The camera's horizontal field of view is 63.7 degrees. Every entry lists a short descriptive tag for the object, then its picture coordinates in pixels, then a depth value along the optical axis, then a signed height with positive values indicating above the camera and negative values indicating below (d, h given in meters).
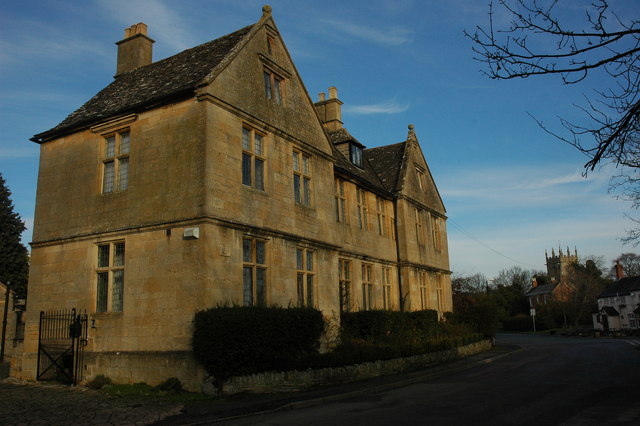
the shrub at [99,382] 14.52 -1.81
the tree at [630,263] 93.71 +6.53
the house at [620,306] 66.81 -0.80
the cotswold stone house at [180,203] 14.45 +3.48
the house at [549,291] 85.94 +1.98
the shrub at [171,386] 13.37 -1.83
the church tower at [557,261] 135.77 +11.10
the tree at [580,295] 74.19 +0.87
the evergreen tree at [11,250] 35.50 +4.87
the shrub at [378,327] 20.83 -0.79
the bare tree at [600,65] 5.71 +2.66
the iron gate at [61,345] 15.41 -0.82
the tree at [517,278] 113.56 +5.69
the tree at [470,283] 50.91 +3.11
